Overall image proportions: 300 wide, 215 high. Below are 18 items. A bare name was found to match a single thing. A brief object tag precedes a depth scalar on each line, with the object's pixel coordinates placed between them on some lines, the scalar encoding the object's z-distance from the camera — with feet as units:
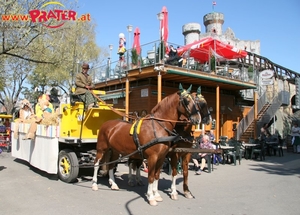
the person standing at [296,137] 57.66
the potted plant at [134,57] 48.21
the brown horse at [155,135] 19.63
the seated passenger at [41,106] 32.92
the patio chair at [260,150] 47.39
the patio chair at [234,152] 41.29
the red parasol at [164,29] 45.41
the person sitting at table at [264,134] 53.06
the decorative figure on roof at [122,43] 58.59
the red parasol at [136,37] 54.49
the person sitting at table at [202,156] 34.14
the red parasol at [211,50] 52.47
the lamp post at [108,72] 58.31
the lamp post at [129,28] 56.10
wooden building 46.95
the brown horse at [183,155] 21.75
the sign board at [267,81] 63.40
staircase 62.55
